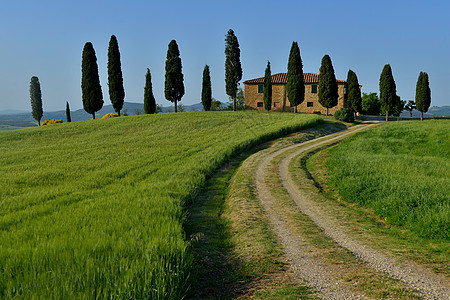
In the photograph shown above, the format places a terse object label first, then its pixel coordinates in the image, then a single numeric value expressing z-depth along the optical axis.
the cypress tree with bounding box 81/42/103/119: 60.03
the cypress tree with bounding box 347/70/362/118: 65.25
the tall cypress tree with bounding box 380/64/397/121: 58.72
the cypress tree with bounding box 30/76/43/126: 83.24
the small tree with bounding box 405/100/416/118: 100.94
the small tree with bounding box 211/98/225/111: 109.38
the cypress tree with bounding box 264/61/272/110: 66.81
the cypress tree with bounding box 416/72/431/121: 62.84
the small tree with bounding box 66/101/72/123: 70.61
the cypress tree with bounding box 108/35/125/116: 61.75
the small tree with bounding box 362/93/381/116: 91.44
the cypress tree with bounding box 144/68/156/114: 63.53
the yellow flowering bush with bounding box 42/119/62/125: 68.06
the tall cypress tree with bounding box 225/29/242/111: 65.19
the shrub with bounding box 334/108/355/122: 52.51
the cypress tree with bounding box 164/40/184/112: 65.00
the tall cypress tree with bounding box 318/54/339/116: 57.71
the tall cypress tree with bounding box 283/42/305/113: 59.69
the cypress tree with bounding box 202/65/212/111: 68.62
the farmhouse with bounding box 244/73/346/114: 69.94
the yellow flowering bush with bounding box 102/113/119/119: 68.40
